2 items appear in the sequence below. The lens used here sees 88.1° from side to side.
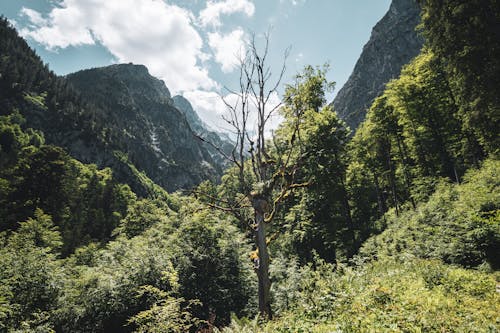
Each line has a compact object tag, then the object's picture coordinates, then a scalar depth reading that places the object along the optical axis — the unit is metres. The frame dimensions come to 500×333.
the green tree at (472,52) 9.34
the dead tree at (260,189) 7.25
